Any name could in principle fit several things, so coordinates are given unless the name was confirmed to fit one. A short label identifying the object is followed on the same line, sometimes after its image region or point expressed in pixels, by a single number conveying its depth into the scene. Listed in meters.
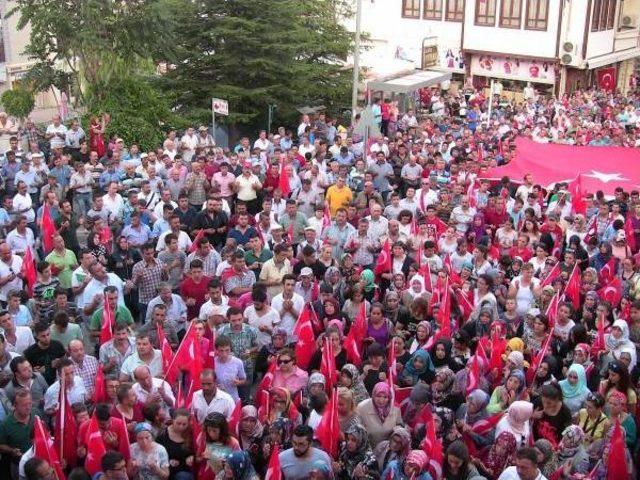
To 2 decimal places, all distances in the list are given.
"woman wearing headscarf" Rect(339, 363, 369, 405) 7.78
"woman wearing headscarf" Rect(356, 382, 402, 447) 7.34
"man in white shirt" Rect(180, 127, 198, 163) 17.35
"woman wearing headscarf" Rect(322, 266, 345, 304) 10.40
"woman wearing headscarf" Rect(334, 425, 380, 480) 6.82
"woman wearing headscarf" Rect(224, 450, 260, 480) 6.31
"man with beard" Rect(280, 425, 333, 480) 6.55
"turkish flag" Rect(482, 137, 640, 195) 15.31
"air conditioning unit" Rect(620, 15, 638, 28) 38.28
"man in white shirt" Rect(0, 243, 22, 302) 10.23
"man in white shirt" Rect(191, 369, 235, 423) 7.39
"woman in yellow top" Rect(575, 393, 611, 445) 7.46
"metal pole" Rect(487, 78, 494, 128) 24.83
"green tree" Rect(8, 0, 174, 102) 20.34
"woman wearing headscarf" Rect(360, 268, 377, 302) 10.71
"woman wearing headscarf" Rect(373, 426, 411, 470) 6.70
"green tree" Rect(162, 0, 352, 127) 22.72
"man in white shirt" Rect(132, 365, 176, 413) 7.52
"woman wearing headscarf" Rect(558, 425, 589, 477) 7.10
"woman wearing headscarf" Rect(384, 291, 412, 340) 9.73
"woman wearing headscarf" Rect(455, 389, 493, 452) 7.52
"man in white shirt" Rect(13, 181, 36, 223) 12.62
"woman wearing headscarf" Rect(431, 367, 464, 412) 7.79
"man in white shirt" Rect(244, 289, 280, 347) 9.17
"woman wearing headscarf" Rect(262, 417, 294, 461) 6.91
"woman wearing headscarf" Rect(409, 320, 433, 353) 8.92
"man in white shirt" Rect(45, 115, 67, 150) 17.96
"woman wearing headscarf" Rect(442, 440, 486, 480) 6.52
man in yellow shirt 13.80
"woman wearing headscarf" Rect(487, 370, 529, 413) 7.74
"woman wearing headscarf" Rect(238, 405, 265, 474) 6.95
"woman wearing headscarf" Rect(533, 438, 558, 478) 6.73
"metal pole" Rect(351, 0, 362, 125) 22.25
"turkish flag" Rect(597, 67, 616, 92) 37.97
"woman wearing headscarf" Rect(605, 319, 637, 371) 8.77
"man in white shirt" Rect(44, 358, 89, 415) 7.50
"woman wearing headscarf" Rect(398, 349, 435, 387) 8.29
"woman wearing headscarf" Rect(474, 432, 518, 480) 7.05
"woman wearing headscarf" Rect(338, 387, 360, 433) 7.31
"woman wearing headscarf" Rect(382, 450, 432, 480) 6.44
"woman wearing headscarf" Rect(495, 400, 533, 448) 7.22
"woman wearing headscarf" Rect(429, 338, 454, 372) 8.44
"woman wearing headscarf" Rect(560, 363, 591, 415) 7.99
